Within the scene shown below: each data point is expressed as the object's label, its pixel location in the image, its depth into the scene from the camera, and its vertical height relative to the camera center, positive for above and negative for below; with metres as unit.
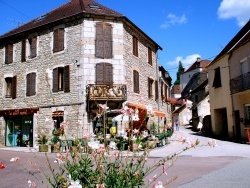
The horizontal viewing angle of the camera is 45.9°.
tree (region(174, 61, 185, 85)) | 86.38 +14.75
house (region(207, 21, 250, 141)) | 20.66 +2.67
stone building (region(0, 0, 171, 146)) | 19.12 +4.09
